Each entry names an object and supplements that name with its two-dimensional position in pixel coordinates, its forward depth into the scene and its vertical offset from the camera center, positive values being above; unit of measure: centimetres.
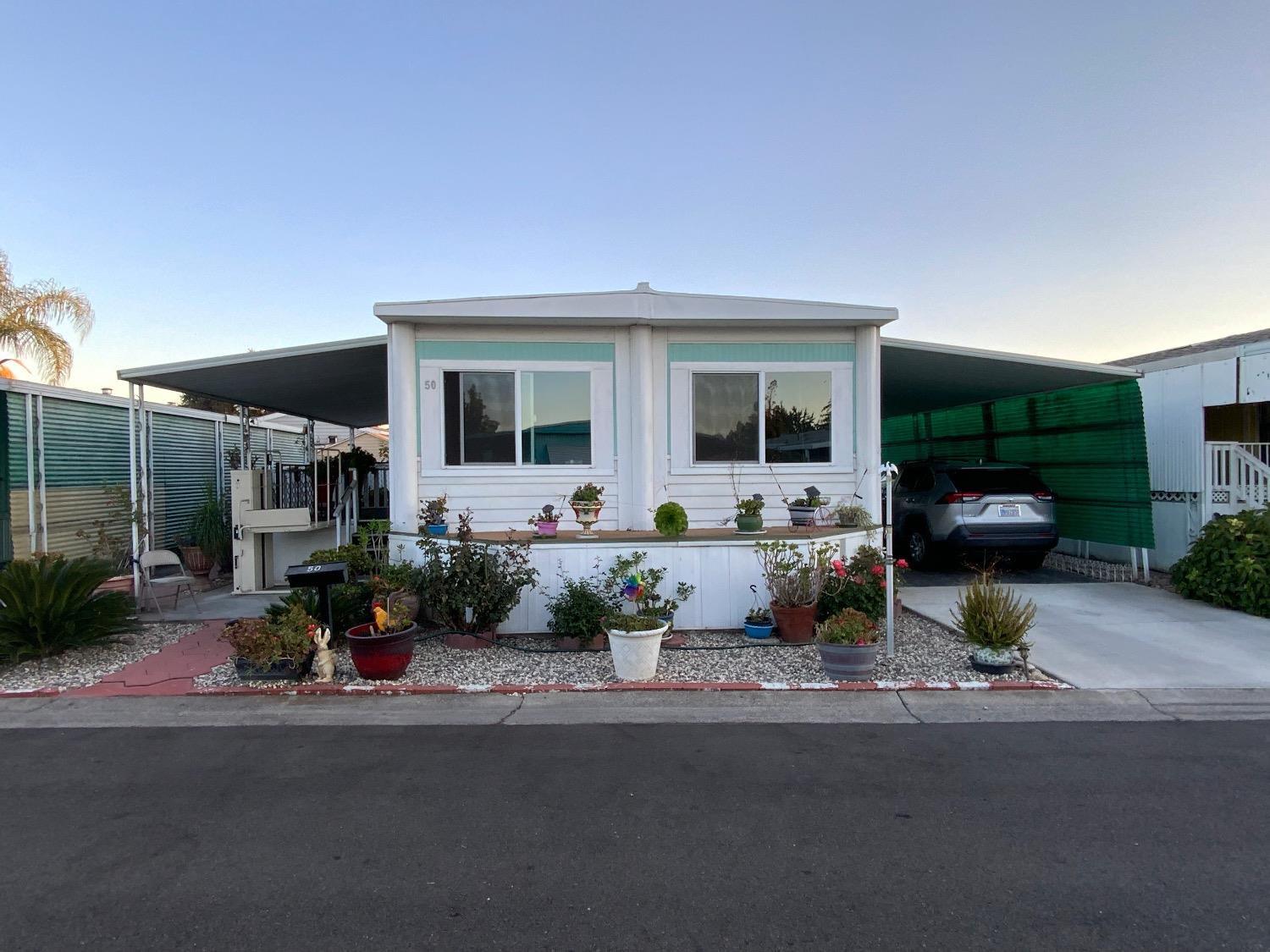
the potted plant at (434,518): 771 -44
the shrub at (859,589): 709 -112
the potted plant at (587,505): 795 -34
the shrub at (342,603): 675 -115
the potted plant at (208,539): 1170 -96
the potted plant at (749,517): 780 -48
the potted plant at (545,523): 775 -51
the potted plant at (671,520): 752 -47
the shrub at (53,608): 648 -112
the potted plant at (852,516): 838 -52
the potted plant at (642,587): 693 -106
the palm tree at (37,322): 1364 +280
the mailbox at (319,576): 623 -81
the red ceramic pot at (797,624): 712 -143
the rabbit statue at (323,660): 607 -145
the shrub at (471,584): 691 -99
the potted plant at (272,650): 603 -135
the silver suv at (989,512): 1009 -59
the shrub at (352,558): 831 -89
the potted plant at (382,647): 596 -133
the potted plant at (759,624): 733 -148
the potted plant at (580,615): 697 -129
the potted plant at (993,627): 607 -127
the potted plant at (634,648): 598 -137
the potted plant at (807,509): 823 -42
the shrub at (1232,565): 806 -111
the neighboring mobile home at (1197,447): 970 +22
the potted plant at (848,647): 598 -139
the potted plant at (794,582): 715 -106
